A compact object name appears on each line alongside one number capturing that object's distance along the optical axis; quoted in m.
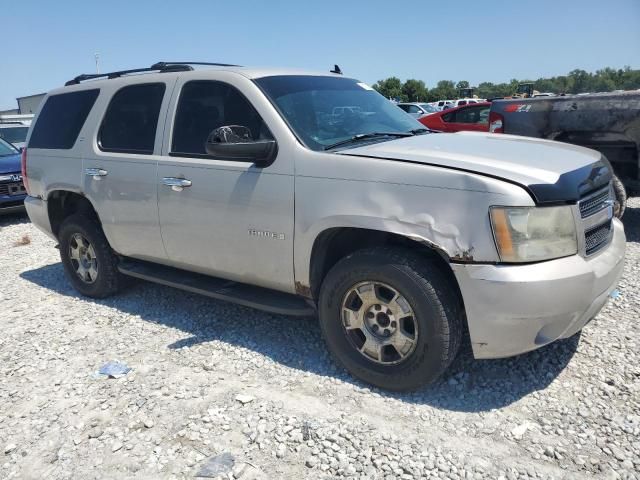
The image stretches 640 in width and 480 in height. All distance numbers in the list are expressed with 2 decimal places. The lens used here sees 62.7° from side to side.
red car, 11.47
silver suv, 2.70
